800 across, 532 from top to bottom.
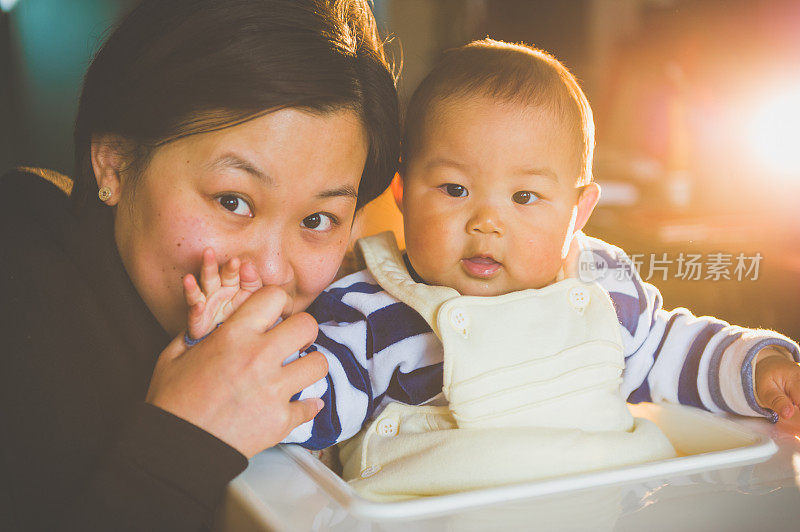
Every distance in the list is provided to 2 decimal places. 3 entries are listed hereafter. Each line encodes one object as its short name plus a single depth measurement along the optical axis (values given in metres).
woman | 0.54
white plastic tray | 0.49
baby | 0.69
